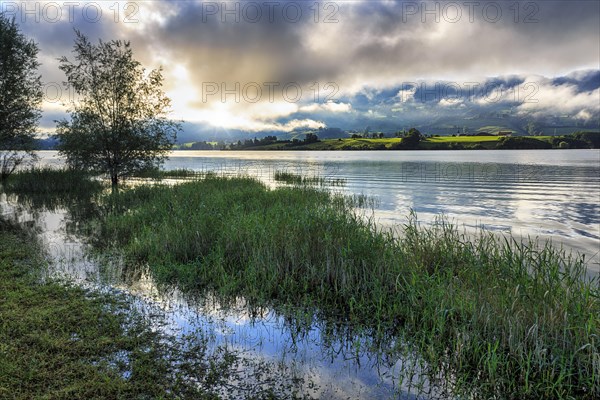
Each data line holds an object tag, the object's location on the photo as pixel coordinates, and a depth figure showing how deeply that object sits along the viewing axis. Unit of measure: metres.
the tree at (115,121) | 30.97
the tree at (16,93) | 31.08
